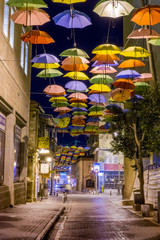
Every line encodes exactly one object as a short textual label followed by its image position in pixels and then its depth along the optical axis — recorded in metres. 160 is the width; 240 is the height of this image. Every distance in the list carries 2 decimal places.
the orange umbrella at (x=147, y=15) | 11.88
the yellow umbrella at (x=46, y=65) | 17.43
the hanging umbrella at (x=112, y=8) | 12.31
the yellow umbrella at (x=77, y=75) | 18.79
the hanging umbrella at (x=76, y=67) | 16.94
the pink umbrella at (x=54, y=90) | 20.80
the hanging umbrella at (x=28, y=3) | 11.41
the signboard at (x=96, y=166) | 58.52
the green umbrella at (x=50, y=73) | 18.78
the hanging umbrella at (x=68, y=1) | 11.69
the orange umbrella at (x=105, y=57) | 15.69
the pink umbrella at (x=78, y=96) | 21.79
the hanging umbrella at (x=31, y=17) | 12.32
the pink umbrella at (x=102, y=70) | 18.02
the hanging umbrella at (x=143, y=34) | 13.39
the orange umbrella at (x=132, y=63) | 16.91
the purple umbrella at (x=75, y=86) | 20.80
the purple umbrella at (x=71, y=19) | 13.33
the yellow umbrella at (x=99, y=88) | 20.25
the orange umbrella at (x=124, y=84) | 18.11
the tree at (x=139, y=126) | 19.98
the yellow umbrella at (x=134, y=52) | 15.82
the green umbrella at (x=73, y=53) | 15.33
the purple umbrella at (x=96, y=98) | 22.70
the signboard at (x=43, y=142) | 37.06
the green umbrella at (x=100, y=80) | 19.39
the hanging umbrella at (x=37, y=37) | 13.62
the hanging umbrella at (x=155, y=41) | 15.63
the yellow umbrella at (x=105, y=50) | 14.86
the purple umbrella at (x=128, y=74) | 18.16
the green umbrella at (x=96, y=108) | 24.67
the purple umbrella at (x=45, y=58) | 16.37
